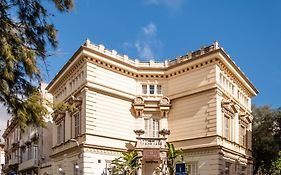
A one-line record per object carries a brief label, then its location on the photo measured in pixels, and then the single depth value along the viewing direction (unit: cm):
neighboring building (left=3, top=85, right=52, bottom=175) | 4691
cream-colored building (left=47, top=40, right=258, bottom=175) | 3341
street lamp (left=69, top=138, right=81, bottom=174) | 3303
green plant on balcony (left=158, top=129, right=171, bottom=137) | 3684
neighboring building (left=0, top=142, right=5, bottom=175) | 8590
